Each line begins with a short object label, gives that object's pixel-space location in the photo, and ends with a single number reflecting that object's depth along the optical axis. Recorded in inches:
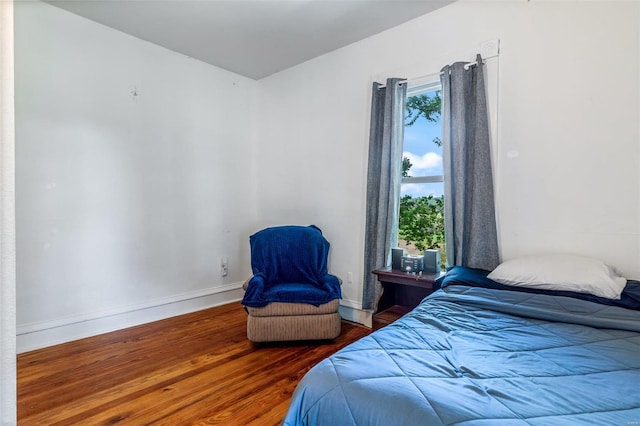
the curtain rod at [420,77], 96.3
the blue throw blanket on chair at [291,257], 117.0
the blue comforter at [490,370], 32.4
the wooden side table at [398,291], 96.0
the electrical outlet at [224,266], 152.6
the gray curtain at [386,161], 113.1
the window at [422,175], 112.3
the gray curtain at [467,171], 92.7
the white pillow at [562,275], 65.8
